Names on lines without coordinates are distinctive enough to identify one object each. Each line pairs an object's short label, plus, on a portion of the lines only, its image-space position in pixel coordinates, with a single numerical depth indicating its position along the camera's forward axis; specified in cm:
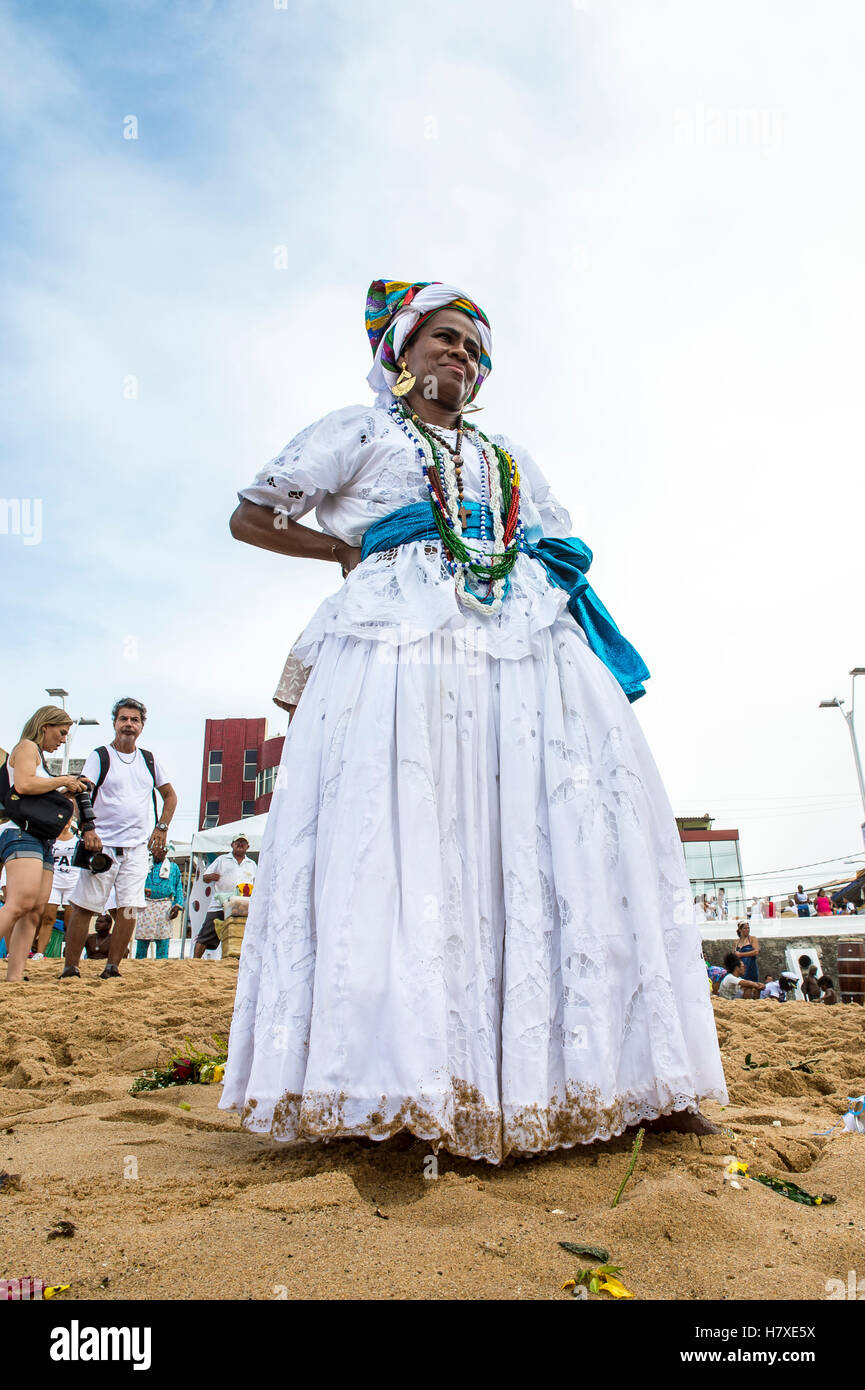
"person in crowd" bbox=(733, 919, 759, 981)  1038
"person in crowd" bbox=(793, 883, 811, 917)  1966
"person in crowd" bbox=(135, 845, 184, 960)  1101
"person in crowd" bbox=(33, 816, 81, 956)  1030
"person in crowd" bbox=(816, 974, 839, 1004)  846
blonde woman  531
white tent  1377
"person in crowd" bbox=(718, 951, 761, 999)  864
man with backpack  649
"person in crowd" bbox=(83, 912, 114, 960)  952
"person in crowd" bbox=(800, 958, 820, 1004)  955
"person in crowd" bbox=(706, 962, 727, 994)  888
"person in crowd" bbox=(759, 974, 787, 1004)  829
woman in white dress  189
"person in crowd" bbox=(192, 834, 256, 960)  979
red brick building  3622
